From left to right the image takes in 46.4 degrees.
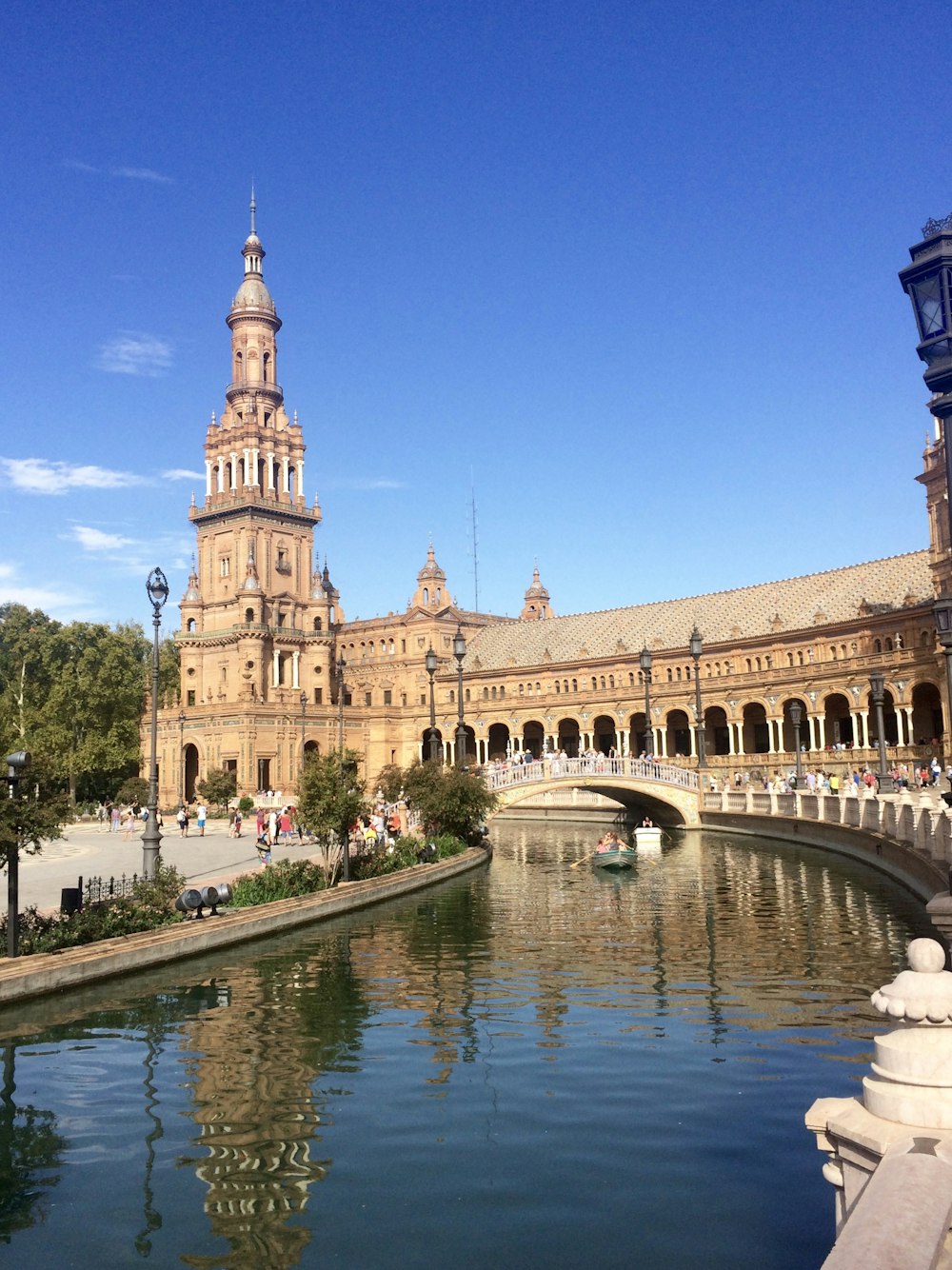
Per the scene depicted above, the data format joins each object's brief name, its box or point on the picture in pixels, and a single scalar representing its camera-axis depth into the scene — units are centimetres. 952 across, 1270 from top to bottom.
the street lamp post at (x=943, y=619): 2130
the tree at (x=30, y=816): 1700
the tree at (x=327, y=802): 2716
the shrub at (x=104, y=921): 1794
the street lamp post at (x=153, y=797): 2364
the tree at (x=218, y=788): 6750
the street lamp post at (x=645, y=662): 4765
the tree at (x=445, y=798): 3984
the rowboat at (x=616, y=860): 3528
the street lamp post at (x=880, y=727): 3944
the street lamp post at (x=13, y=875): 1648
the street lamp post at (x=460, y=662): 3842
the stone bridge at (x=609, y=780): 5291
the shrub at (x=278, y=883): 2448
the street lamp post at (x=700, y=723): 4612
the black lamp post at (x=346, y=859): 2821
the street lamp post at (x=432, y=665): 4153
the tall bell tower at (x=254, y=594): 8388
